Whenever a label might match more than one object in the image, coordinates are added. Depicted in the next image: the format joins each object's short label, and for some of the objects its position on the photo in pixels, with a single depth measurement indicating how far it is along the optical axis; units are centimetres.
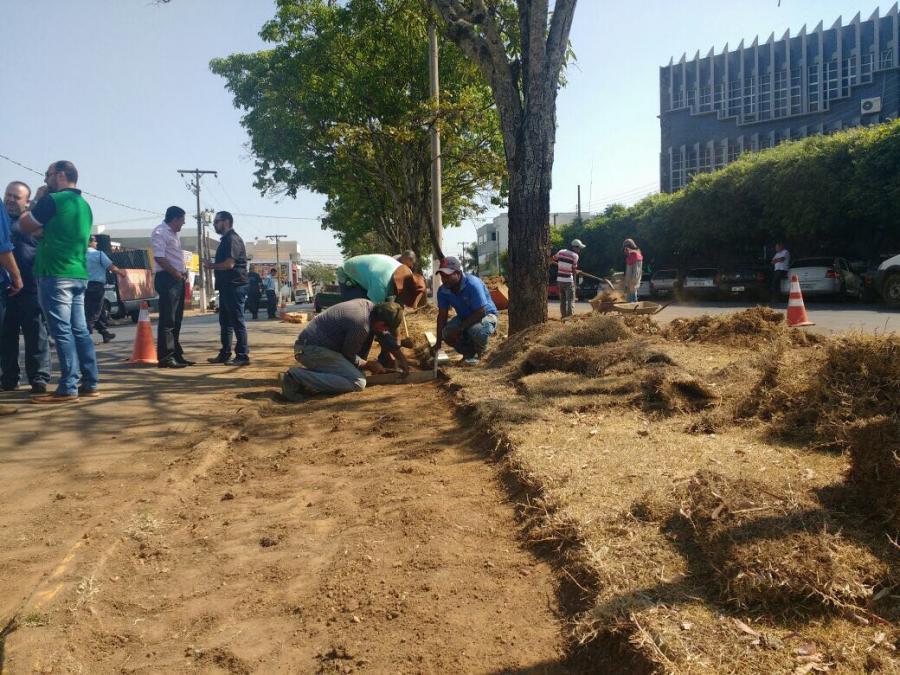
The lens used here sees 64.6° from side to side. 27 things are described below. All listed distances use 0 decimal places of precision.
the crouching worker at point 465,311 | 778
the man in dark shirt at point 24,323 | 634
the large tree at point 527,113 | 773
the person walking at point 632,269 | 1529
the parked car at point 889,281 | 1437
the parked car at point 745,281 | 2166
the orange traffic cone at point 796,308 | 1020
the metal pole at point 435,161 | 1612
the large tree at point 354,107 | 1758
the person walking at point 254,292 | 2280
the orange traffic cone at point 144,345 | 882
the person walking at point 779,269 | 1886
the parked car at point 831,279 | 1778
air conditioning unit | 4256
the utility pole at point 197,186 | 4674
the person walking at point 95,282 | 992
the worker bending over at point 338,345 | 635
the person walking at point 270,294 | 2500
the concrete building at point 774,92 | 4391
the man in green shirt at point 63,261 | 570
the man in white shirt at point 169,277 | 798
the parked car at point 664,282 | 2608
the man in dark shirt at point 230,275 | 822
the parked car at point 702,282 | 2320
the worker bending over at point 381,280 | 729
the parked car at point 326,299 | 1586
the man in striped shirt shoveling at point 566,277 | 1348
